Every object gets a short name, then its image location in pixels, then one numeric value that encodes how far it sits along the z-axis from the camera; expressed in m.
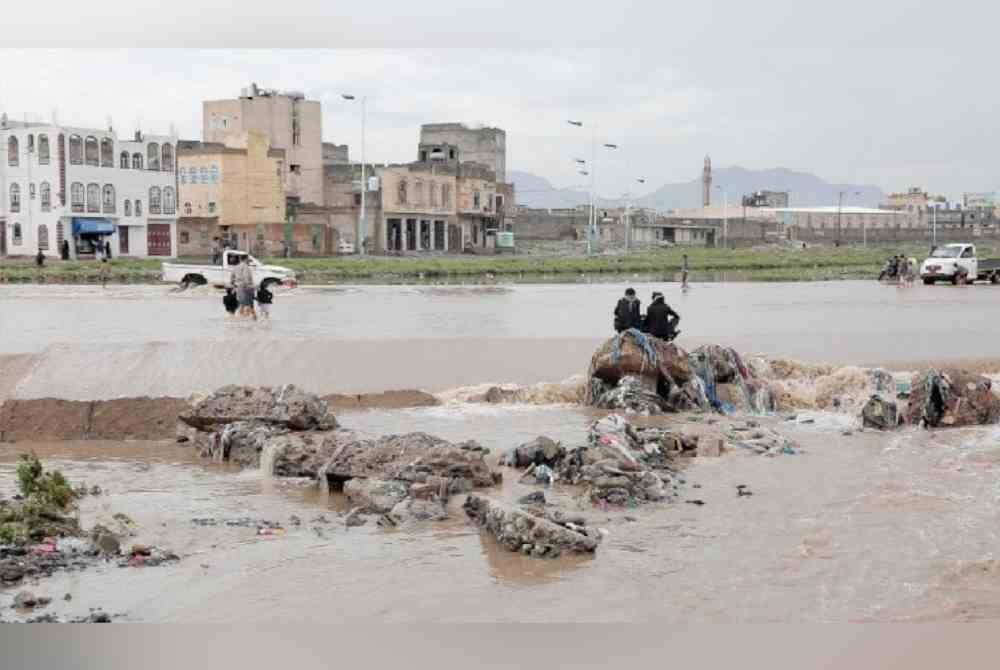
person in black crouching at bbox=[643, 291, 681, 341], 15.24
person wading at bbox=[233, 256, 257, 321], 22.20
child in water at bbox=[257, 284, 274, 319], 22.33
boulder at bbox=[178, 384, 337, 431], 11.84
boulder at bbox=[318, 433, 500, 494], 9.63
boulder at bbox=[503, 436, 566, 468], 10.66
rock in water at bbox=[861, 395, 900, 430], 12.89
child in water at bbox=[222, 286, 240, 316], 22.19
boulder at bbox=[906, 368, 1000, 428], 13.01
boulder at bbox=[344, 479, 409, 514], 8.98
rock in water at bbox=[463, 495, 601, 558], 7.67
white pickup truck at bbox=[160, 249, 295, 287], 31.75
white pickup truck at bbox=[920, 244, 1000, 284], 39.09
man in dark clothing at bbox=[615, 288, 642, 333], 15.27
